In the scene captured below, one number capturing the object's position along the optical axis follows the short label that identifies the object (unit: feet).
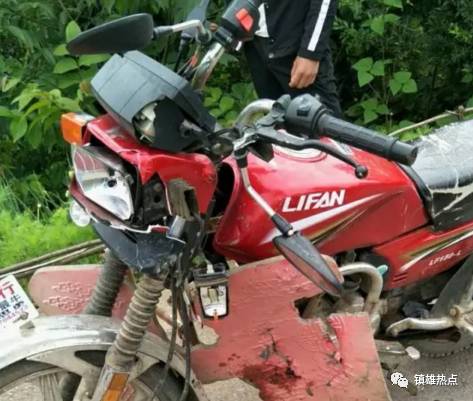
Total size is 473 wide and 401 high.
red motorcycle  5.90
